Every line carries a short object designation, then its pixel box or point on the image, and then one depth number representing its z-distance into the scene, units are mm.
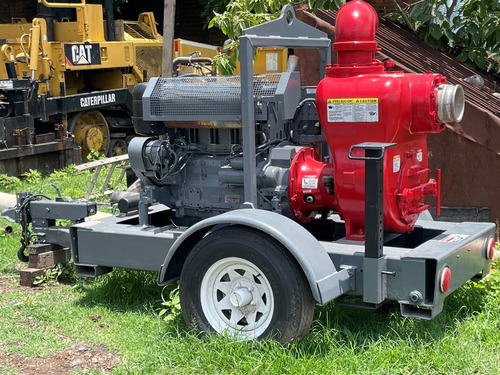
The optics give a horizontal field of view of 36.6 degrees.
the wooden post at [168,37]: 9352
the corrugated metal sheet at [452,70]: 6500
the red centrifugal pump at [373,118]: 4242
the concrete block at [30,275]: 5766
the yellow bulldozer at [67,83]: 11539
